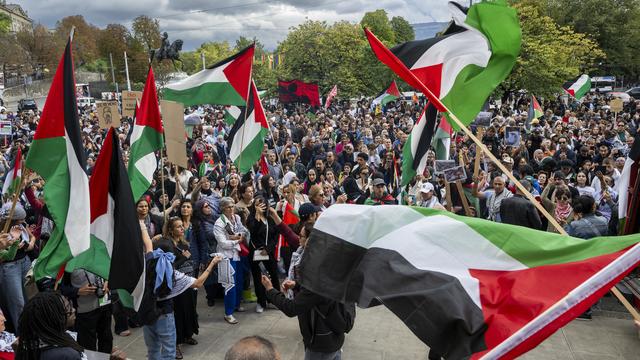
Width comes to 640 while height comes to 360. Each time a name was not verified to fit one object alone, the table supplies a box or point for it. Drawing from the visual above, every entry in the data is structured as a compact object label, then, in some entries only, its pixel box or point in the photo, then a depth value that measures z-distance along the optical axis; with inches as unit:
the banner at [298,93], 904.3
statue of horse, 1625.2
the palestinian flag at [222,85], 320.8
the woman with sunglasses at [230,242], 263.3
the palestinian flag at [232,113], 447.8
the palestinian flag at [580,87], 850.8
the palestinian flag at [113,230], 165.6
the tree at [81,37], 3191.4
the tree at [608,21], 1774.1
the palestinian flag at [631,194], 173.9
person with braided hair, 121.2
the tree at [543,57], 1181.1
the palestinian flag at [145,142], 249.8
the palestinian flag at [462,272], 93.6
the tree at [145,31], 3019.2
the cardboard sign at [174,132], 286.5
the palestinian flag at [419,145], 253.8
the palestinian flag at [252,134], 345.4
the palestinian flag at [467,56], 205.8
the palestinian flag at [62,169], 163.3
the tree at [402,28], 3316.9
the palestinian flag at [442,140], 303.0
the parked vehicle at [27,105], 1589.6
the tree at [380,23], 2886.3
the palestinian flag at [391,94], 767.1
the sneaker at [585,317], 261.3
